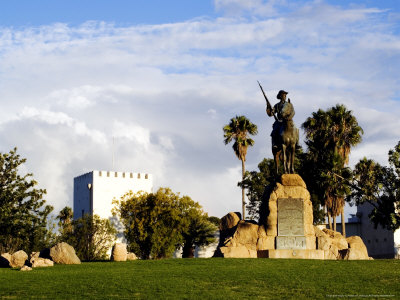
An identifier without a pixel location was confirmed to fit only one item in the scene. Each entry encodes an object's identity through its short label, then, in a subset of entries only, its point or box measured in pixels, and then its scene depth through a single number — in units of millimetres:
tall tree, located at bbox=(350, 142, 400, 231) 47116
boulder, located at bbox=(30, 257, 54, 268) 26692
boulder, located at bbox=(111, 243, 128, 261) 29969
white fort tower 79000
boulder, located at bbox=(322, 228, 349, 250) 33125
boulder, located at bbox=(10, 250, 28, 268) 27750
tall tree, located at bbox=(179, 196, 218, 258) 58675
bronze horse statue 30703
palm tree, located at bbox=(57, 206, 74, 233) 77644
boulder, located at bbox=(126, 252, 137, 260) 32281
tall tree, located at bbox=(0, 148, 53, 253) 42062
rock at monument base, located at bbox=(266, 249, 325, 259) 28953
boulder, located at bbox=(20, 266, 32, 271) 24766
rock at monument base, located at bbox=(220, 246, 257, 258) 29156
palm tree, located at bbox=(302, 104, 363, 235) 55000
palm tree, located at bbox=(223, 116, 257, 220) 62688
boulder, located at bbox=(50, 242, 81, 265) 28281
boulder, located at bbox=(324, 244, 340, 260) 30031
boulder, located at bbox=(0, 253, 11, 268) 28406
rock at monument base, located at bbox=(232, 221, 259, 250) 29703
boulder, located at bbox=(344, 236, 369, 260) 30844
